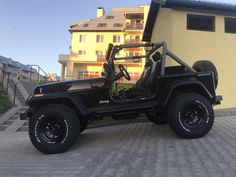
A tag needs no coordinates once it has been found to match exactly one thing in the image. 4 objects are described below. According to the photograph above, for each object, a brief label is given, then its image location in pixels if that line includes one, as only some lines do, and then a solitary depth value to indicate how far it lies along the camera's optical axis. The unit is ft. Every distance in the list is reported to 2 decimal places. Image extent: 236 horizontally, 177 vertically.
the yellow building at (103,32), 108.68
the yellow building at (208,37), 24.49
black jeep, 12.75
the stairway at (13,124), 21.91
